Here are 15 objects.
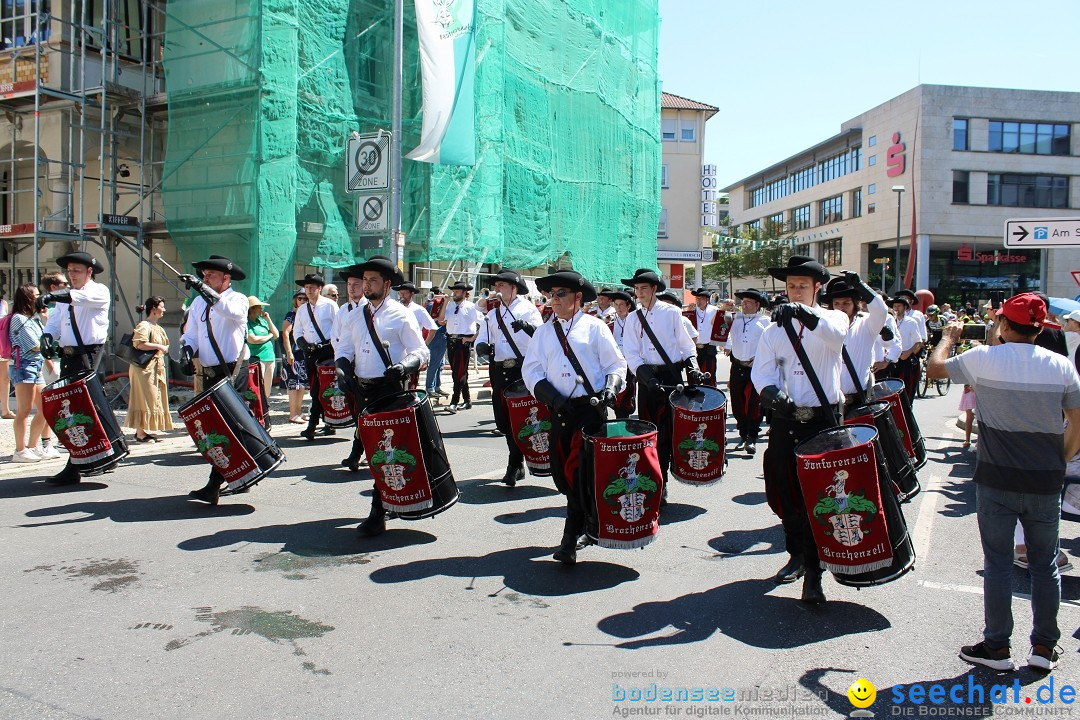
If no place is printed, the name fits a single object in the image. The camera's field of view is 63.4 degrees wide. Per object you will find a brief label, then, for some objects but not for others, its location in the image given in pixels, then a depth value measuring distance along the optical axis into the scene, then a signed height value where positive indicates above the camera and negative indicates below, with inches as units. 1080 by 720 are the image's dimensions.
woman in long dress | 399.9 -29.8
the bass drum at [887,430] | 215.2 -24.5
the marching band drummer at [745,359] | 402.9 -14.2
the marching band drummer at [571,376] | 222.5 -12.8
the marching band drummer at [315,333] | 401.4 -4.7
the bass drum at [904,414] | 289.3 -28.0
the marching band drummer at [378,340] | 256.8 -4.8
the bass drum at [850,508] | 180.5 -36.9
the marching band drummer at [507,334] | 358.4 -3.7
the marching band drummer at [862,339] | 200.8 -2.1
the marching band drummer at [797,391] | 197.0 -14.1
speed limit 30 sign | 552.1 +103.0
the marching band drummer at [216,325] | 289.1 -1.3
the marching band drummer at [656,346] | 312.7 -6.8
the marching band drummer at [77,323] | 306.2 -1.6
